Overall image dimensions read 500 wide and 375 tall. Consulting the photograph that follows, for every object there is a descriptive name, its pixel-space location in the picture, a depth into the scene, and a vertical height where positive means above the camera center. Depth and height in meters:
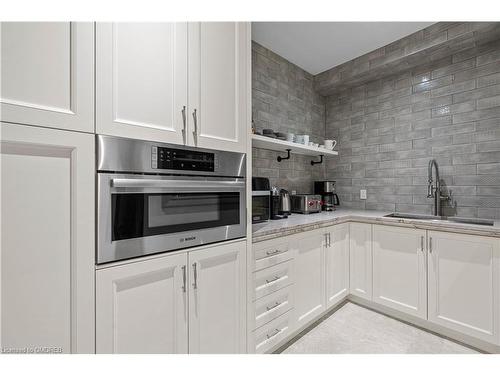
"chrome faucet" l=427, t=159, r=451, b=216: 2.20 -0.04
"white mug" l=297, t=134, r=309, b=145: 2.37 +0.50
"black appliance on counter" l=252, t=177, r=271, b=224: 1.77 -0.09
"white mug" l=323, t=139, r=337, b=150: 2.76 +0.53
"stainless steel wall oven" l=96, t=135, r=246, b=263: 0.89 -0.04
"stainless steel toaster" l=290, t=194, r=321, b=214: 2.40 -0.16
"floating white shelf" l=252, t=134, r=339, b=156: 1.90 +0.41
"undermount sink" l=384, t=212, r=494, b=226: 1.93 -0.28
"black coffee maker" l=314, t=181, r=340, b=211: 2.73 -0.07
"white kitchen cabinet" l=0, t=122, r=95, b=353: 0.72 -0.17
